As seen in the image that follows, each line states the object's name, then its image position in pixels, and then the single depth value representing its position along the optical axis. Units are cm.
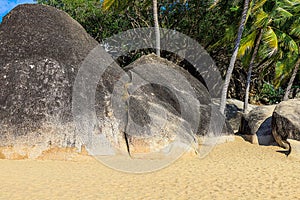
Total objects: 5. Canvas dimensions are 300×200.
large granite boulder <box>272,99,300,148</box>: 1044
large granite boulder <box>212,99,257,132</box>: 1691
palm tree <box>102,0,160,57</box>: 1428
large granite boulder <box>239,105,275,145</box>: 1206
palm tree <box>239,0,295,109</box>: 1475
